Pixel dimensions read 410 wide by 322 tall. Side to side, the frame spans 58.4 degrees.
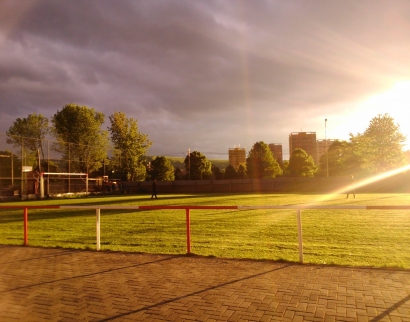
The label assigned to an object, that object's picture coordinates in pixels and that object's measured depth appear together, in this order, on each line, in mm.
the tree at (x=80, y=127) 67750
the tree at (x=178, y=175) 102925
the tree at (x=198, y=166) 91875
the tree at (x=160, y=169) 88375
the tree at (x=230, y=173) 87062
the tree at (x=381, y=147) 59062
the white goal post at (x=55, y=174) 45625
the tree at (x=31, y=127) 72694
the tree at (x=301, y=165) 89250
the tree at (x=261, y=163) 82188
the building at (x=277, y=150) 176250
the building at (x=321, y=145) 179600
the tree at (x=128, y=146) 69562
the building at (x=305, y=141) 171625
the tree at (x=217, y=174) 91450
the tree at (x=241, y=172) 85862
